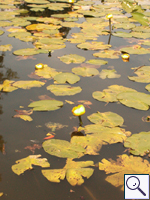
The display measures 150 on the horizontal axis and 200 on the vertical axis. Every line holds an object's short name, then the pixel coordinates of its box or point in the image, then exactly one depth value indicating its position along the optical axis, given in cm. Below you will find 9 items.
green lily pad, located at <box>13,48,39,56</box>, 332
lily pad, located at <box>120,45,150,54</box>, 347
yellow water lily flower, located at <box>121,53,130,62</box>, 326
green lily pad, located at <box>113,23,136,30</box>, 469
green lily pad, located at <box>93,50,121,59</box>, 335
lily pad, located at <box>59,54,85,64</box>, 315
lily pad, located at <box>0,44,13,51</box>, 349
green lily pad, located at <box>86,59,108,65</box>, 313
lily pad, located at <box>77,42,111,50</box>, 365
